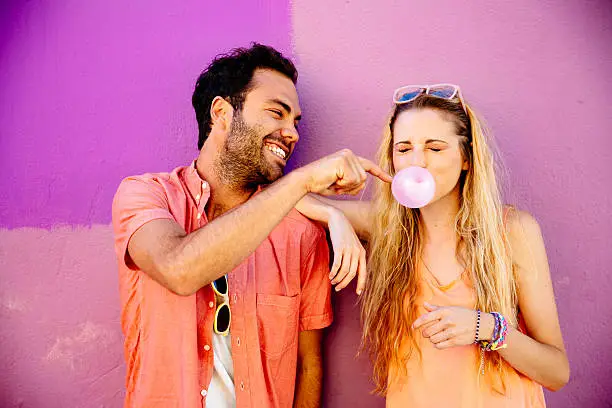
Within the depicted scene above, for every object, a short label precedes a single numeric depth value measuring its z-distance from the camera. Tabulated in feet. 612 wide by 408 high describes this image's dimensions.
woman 5.92
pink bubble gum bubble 5.77
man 5.26
